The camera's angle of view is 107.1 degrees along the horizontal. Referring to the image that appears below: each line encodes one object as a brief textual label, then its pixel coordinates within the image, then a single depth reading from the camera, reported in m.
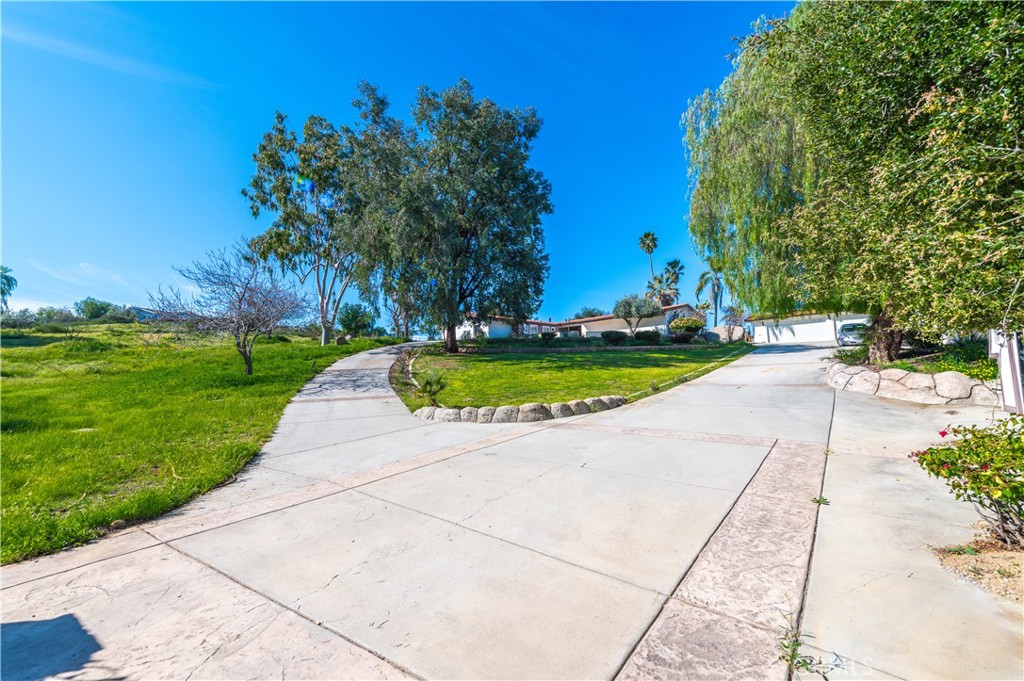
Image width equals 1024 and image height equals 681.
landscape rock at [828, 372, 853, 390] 9.30
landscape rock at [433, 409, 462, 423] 7.70
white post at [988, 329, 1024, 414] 5.00
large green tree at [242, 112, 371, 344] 24.88
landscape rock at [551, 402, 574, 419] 7.56
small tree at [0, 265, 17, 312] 30.24
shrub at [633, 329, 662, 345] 25.20
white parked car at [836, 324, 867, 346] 19.05
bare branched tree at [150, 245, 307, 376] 12.54
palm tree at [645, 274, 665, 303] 45.42
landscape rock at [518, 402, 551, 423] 7.30
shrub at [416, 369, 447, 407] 9.03
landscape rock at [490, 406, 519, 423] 7.32
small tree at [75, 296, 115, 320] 39.17
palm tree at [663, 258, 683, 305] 45.34
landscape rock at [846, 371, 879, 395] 8.59
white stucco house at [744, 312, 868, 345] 29.95
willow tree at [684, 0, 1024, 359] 3.32
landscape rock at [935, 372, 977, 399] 7.13
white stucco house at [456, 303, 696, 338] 43.62
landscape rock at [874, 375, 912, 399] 7.89
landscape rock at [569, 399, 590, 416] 7.82
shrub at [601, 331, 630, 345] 24.58
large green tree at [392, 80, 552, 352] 17.95
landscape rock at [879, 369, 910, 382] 8.24
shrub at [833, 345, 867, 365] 11.61
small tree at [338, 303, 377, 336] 32.81
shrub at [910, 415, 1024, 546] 2.09
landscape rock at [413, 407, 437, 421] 7.96
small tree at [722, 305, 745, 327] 42.45
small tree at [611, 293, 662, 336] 32.00
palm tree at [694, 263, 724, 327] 38.04
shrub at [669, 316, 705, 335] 31.49
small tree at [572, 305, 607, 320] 59.16
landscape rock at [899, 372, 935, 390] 7.56
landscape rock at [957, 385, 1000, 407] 6.86
